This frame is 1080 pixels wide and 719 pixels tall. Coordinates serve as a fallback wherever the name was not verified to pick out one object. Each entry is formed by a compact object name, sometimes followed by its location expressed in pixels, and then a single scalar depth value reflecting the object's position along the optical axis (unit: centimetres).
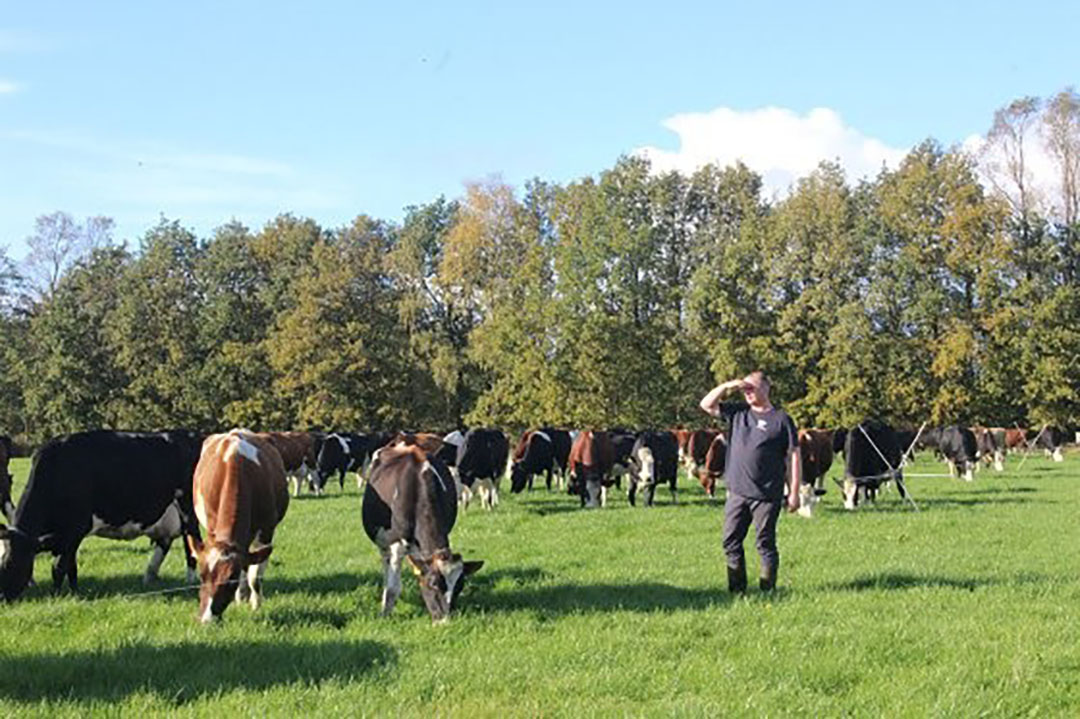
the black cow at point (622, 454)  2794
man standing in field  1120
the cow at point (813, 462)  2228
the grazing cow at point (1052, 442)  4916
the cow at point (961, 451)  3588
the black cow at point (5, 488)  1630
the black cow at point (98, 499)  1122
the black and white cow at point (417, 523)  998
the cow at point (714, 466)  2582
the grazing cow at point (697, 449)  3372
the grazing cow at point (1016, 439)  5100
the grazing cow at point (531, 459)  2795
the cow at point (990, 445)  4309
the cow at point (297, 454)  2942
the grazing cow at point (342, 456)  3068
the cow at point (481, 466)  2431
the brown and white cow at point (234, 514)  974
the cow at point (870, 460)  2428
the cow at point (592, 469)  2466
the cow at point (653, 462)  2442
